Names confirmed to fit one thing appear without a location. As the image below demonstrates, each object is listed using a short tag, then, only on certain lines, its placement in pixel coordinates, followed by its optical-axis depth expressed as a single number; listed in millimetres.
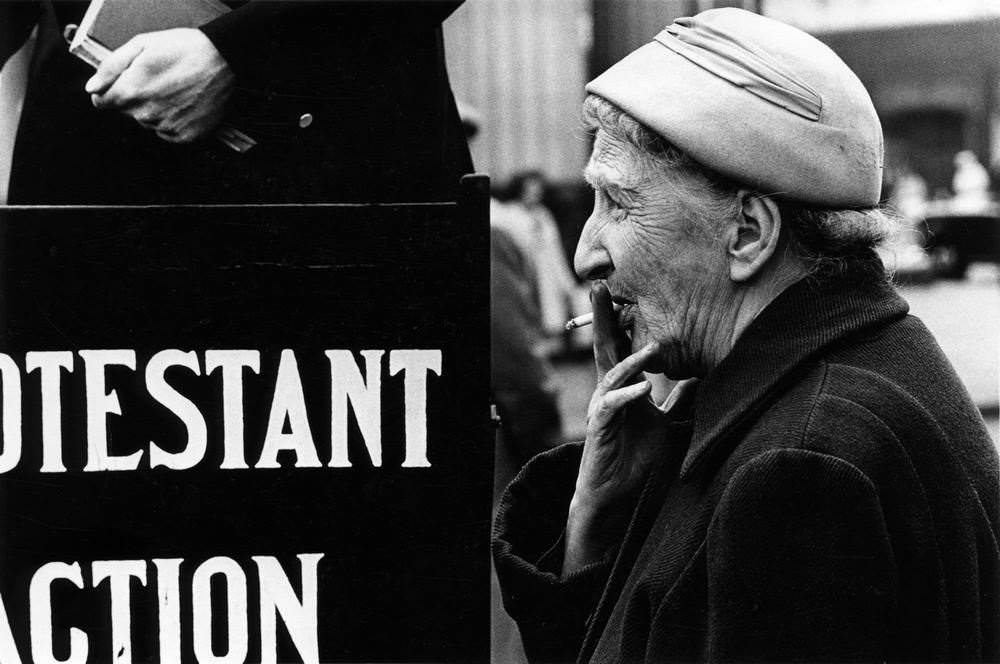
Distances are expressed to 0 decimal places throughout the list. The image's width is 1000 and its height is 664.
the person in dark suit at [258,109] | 1711
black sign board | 1611
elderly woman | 1264
